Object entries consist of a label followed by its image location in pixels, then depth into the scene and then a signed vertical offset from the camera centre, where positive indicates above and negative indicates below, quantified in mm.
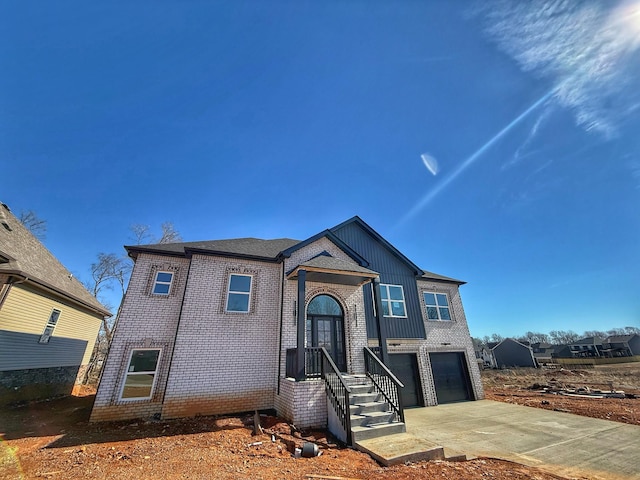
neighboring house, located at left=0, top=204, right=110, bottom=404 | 10000 +2008
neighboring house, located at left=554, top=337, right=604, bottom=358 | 57259 +2563
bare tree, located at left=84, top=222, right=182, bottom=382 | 21547 +7544
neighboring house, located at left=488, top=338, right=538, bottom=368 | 43219 +1204
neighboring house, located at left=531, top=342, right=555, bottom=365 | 60756 +2624
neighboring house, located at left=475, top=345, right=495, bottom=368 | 48406 +1358
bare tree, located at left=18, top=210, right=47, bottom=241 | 18219 +9078
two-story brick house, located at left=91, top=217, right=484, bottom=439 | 8375 +979
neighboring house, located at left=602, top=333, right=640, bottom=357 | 55250 +2948
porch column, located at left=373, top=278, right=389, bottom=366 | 9836 +1431
